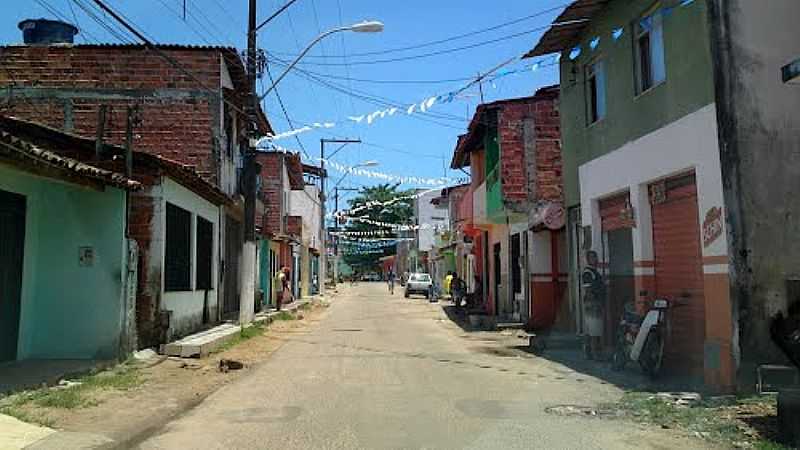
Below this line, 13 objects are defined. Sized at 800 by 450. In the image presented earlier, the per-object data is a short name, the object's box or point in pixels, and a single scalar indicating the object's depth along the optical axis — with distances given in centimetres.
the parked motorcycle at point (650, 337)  1102
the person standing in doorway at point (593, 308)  1384
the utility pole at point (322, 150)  5147
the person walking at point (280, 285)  3008
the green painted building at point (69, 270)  1255
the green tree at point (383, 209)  8700
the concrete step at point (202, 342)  1453
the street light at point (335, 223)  6681
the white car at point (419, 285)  5172
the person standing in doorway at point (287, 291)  3303
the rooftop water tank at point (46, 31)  2167
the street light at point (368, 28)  1836
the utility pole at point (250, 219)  2023
